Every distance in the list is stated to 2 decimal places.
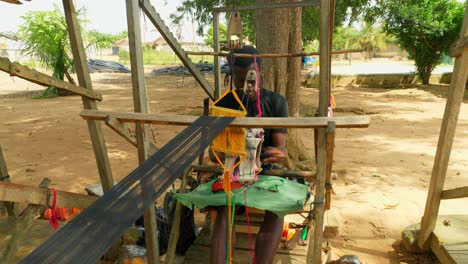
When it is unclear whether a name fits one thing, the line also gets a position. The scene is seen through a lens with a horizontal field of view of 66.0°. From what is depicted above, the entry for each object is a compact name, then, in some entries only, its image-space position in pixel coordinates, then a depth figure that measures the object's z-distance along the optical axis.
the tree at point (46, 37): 13.14
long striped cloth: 1.29
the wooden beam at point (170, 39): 2.34
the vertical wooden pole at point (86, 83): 2.40
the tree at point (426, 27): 12.85
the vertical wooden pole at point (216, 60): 3.75
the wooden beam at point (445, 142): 2.44
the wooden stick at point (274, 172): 2.30
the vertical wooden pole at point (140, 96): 2.11
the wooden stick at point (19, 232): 1.95
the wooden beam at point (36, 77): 2.09
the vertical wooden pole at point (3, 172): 2.77
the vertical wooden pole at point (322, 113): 1.89
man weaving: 2.13
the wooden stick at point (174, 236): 2.28
